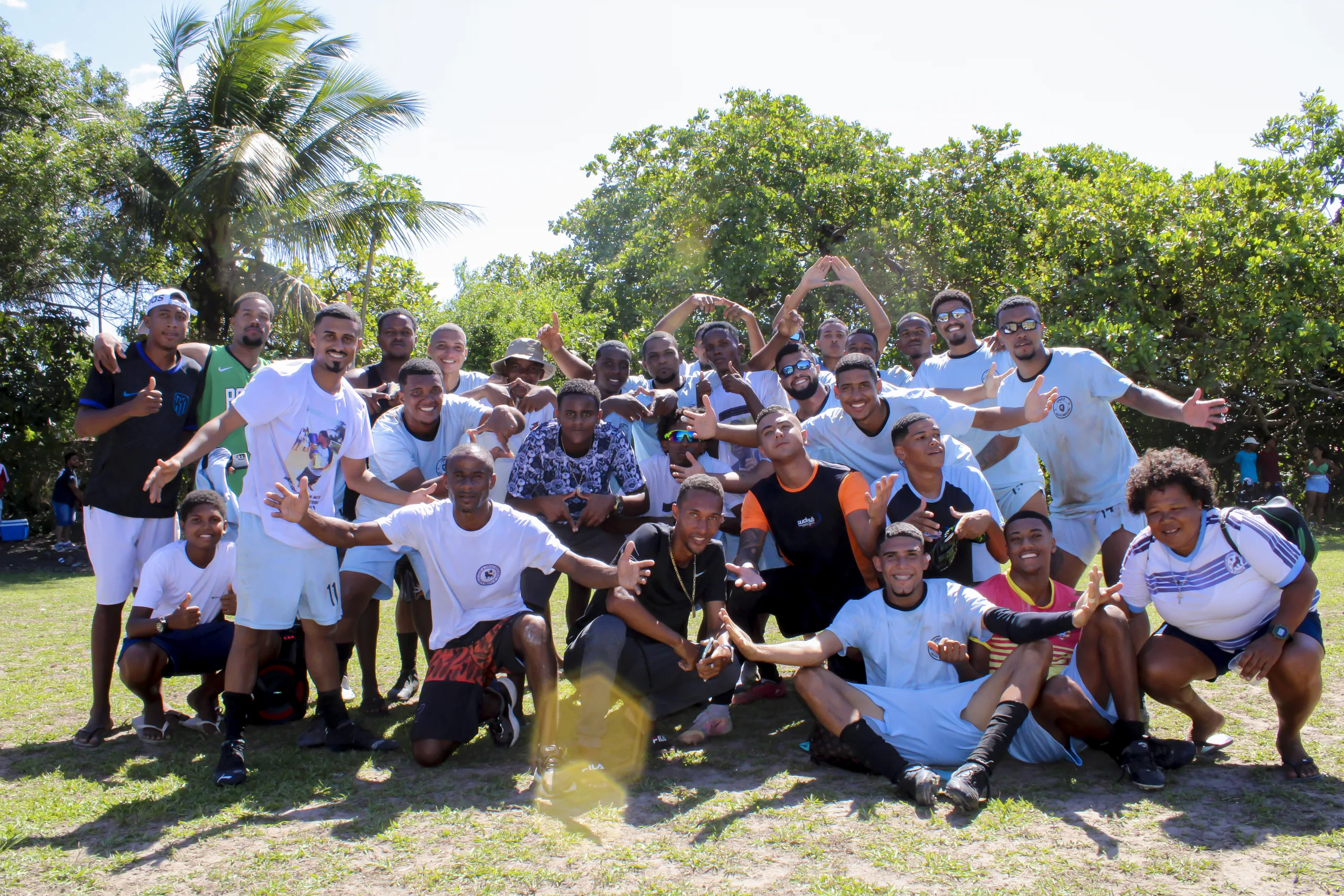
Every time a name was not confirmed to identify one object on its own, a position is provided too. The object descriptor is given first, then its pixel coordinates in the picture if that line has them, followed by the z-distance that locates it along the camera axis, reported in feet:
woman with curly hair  14.99
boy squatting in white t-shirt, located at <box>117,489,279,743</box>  18.43
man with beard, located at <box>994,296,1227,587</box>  21.54
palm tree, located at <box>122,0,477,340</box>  54.49
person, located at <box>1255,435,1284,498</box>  70.38
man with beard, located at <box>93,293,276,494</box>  20.63
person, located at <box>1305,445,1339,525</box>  69.56
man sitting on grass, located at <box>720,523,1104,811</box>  15.07
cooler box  66.13
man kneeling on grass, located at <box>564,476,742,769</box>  17.08
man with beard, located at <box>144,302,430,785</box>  17.02
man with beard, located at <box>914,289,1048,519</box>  21.89
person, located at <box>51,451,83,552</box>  60.13
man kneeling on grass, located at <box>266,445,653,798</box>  16.62
